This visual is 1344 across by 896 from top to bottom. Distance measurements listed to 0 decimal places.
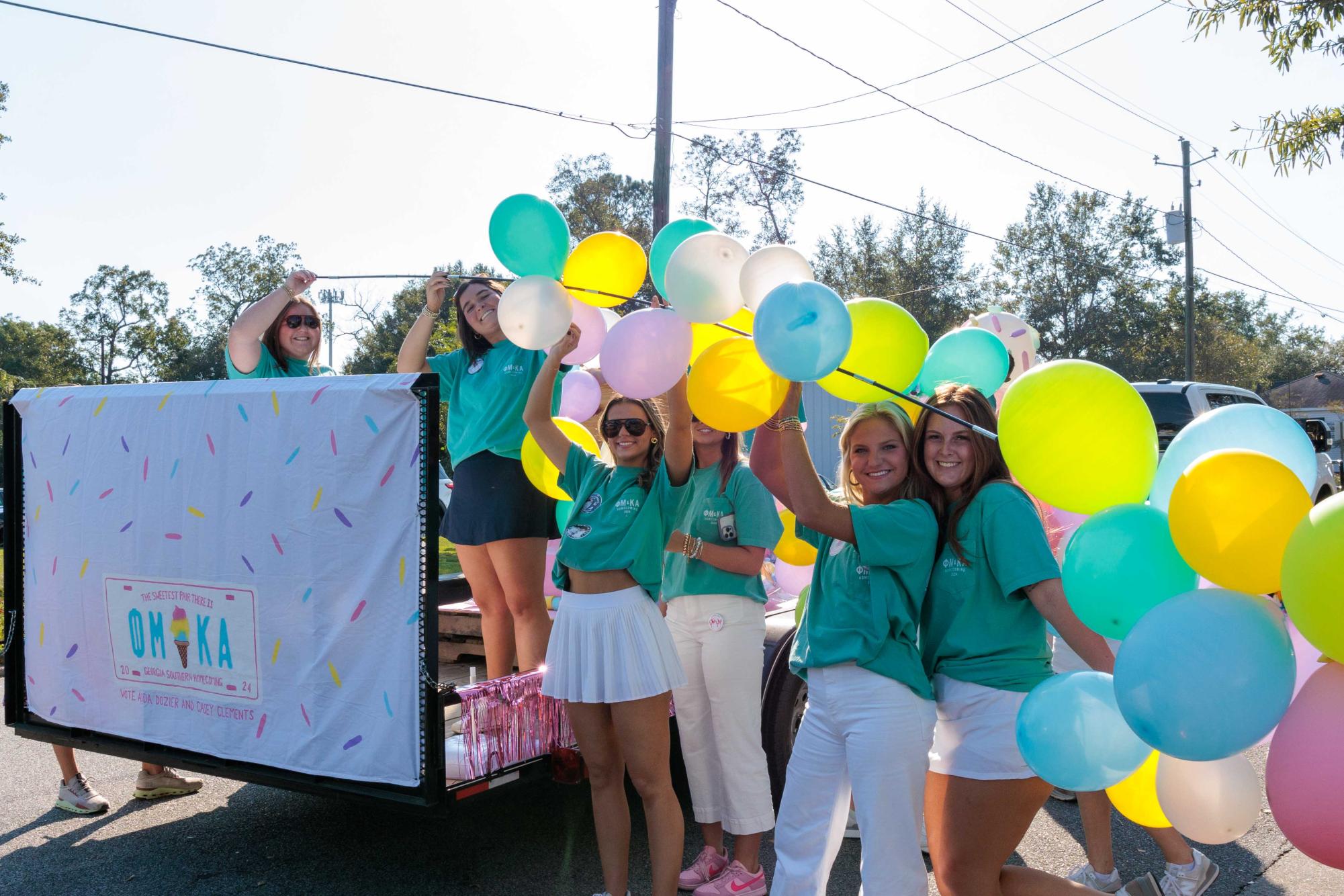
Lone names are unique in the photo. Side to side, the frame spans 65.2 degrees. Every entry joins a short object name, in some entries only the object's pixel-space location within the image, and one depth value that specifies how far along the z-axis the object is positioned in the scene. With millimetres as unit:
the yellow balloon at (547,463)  3738
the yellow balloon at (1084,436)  2221
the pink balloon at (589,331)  3777
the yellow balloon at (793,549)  3754
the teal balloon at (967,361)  3059
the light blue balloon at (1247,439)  2053
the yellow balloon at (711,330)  3311
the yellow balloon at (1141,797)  2312
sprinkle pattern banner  3287
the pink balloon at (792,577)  4289
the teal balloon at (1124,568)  2020
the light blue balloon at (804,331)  2438
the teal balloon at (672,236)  3432
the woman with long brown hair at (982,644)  2588
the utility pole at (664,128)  11672
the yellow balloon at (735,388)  2809
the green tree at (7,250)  18094
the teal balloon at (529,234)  3564
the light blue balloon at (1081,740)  2094
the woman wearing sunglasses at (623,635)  3260
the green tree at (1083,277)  40188
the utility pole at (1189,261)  24719
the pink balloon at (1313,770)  1589
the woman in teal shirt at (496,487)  4066
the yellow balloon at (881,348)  2760
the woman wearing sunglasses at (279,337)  4074
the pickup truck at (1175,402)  9930
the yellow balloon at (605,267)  3564
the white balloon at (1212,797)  2129
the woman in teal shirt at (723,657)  3684
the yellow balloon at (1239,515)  1739
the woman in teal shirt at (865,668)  2635
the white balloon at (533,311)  3303
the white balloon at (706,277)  2977
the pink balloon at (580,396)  4309
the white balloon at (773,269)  2814
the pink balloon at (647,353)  3021
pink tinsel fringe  3426
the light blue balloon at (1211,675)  1716
